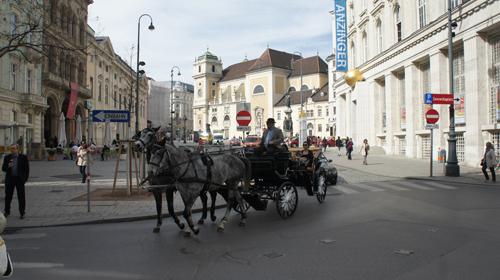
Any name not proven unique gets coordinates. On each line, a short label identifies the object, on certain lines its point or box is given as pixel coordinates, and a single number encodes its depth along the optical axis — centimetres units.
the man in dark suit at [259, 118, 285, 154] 923
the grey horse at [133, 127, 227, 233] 723
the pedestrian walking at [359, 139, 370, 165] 2651
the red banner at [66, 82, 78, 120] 4278
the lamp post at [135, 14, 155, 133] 3312
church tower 12975
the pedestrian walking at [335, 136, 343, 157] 4499
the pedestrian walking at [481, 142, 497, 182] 1587
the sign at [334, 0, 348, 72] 4653
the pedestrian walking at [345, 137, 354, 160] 3229
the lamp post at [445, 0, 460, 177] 1848
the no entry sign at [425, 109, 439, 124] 1902
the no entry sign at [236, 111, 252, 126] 1630
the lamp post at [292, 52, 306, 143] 3697
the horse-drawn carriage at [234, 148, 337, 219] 900
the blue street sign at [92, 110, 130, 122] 1155
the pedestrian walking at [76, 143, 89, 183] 1738
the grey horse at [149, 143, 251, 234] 731
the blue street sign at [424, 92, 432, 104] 1900
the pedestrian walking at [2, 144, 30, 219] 975
